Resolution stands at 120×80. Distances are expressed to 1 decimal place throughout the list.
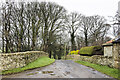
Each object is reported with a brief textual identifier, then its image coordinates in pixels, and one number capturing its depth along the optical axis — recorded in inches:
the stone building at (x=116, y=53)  302.8
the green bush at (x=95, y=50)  535.2
